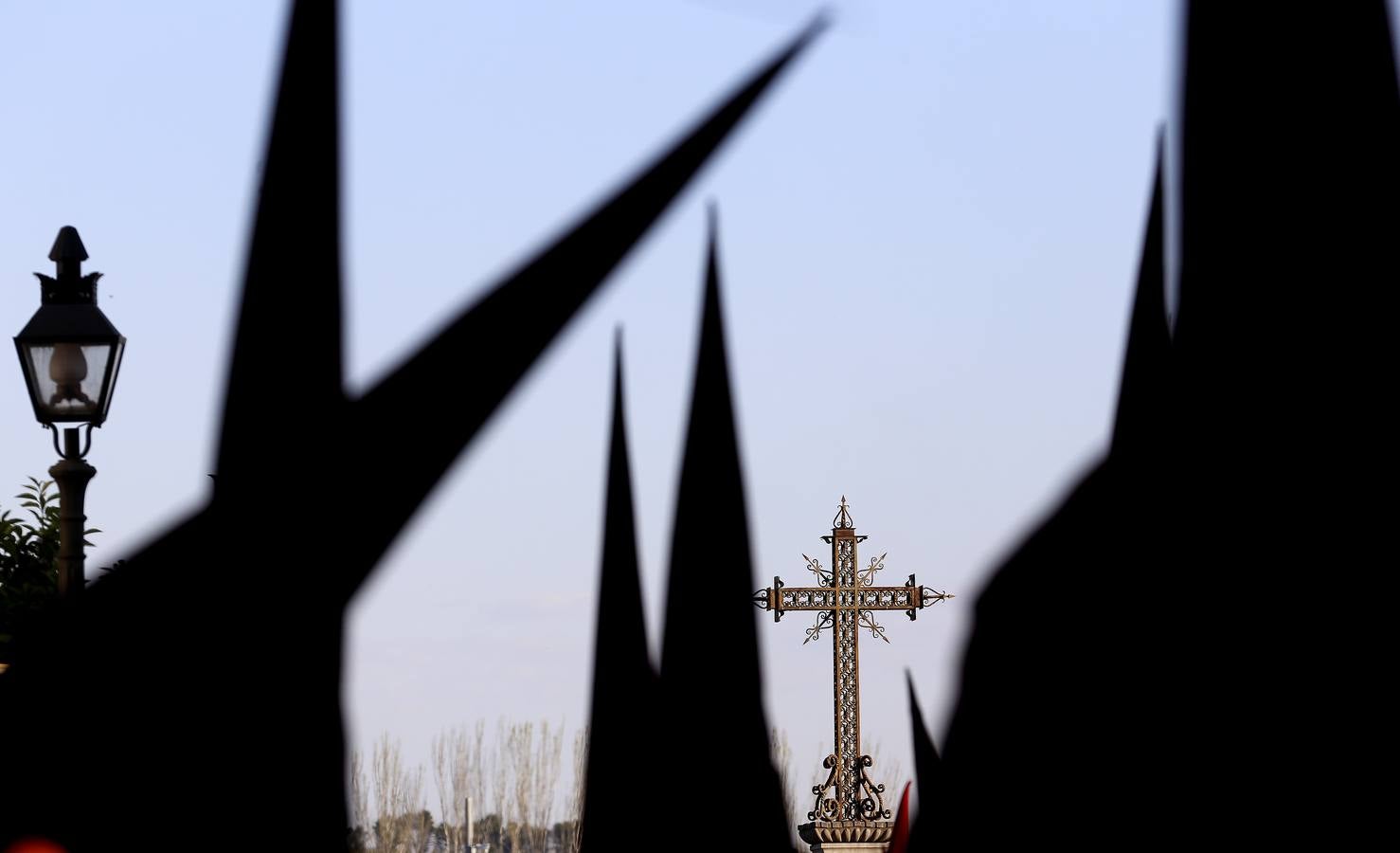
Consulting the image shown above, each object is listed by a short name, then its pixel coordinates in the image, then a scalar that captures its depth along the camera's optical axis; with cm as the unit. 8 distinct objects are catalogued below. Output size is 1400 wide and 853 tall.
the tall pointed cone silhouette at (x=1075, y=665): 481
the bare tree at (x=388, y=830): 6836
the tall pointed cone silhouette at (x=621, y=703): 654
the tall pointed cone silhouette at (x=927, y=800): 601
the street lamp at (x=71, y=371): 1720
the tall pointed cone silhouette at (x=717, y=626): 659
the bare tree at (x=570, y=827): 7615
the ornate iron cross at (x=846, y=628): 4091
